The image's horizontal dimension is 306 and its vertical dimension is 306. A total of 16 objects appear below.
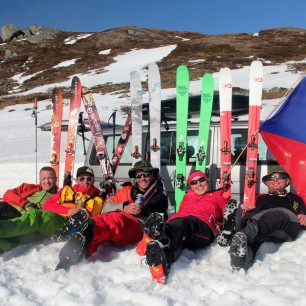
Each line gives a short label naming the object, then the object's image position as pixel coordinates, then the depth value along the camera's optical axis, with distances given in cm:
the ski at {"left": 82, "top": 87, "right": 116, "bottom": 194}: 773
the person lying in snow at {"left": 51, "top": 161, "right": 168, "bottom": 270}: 415
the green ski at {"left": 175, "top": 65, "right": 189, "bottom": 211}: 774
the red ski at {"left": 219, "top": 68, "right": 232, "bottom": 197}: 748
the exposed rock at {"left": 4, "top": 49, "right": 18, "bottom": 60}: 6203
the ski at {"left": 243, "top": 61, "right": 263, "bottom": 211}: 735
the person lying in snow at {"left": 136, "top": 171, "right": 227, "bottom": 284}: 381
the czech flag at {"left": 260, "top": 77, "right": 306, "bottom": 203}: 608
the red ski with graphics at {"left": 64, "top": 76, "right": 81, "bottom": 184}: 934
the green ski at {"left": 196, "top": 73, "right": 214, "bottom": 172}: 773
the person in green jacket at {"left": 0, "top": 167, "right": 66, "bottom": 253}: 437
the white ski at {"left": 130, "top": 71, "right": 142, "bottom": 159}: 840
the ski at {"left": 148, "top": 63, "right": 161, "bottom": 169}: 816
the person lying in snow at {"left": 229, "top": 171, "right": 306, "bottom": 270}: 405
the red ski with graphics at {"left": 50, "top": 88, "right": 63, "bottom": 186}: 981
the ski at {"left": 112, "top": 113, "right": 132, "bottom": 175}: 834
